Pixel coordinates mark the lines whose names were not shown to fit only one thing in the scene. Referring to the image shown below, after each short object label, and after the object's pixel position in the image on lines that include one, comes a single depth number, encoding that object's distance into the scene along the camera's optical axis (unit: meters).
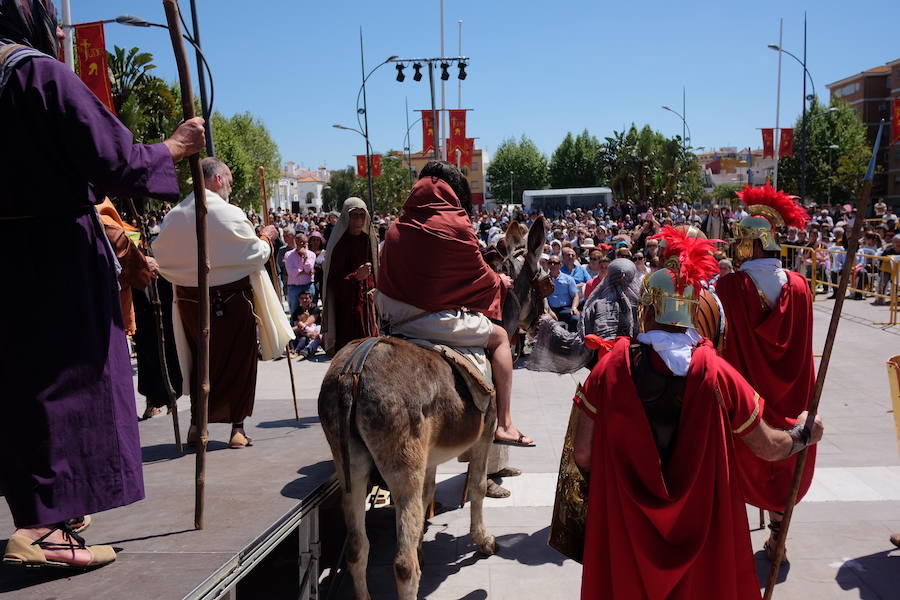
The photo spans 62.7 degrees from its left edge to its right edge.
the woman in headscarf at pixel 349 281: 6.39
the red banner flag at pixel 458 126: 28.09
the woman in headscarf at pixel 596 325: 5.58
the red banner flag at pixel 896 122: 26.53
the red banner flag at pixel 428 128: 28.61
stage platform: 2.90
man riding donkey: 4.55
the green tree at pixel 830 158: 54.31
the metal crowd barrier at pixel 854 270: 16.88
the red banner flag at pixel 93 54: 16.66
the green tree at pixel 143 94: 28.94
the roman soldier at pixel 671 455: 3.02
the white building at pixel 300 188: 136.38
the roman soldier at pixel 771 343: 4.72
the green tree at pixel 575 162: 89.19
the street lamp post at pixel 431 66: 24.95
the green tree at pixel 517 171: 100.25
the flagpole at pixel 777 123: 37.56
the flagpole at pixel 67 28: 14.93
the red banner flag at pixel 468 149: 29.11
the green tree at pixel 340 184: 95.86
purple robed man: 2.58
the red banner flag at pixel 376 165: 40.88
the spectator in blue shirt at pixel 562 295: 12.70
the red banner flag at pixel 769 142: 36.75
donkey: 3.86
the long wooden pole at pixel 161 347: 4.73
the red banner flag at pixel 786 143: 36.19
